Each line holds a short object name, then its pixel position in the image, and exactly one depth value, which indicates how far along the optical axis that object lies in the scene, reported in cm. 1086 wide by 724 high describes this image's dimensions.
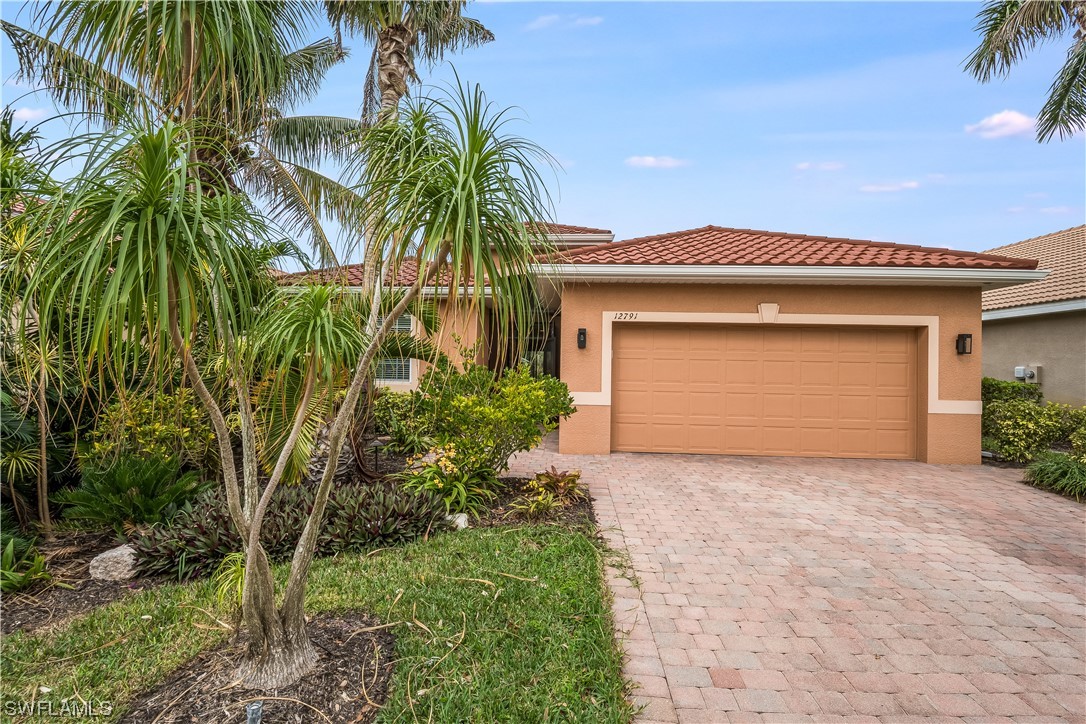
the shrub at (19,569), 421
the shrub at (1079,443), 756
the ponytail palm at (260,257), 188
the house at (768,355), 859
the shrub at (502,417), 584
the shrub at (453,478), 564
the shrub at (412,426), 629
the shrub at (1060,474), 679
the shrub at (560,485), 612
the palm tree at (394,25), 661
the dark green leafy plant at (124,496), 509
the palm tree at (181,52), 238
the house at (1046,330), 1096
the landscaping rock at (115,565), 449
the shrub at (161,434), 541
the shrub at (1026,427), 855
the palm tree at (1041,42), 931
